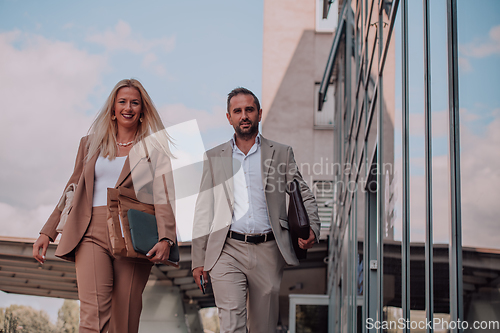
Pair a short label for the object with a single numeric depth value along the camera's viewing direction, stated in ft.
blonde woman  14.92
